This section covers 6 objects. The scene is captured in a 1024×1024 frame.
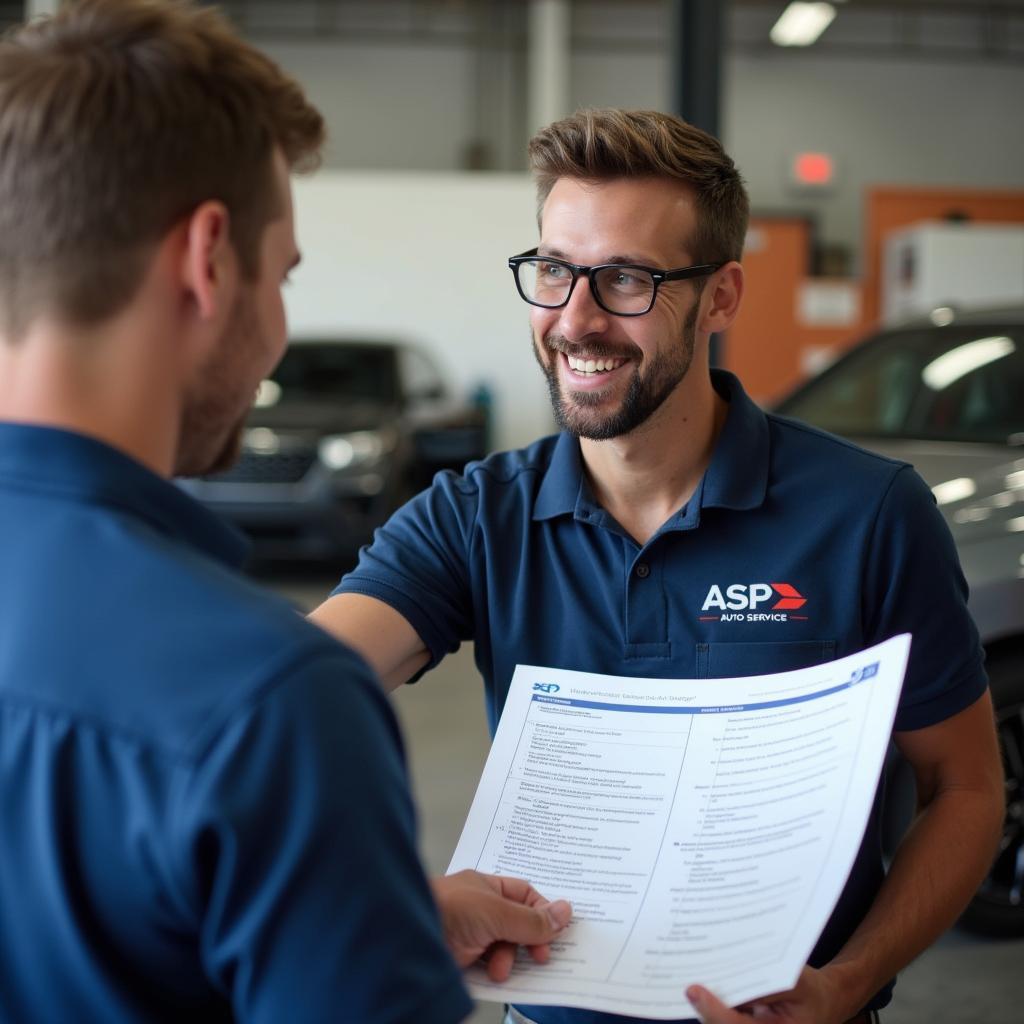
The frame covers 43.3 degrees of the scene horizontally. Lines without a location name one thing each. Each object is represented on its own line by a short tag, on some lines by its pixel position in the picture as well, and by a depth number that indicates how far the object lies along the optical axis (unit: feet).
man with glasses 4.94
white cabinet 40.16
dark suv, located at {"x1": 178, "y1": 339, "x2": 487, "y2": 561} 23.35
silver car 10.04
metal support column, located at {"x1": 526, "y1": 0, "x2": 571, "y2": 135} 40.52
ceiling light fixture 41.86
